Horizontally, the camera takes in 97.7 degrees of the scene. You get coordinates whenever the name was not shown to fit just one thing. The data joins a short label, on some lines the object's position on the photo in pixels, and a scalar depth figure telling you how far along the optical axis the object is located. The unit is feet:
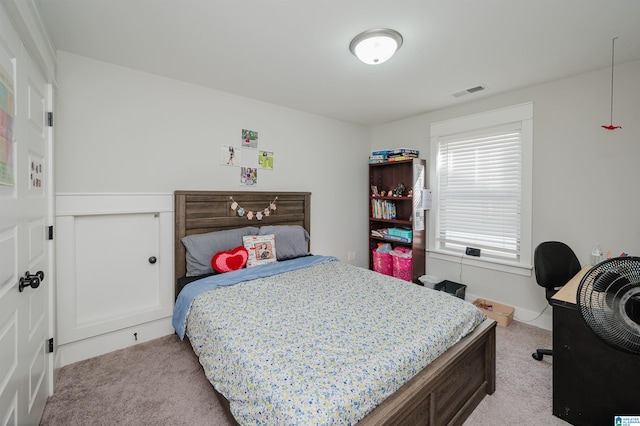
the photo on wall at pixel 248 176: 10.13
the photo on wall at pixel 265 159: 10.54
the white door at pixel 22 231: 3.72
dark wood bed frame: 4.13
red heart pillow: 8.25
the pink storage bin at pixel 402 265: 11.81
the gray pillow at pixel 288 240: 9.79
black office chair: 7.57
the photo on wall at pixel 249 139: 10.10
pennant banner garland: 9.67
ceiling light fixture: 6.08
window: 9.48
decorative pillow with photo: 8.91
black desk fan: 3.14
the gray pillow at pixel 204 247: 8.30
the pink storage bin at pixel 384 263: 12.60
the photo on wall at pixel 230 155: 9.64
